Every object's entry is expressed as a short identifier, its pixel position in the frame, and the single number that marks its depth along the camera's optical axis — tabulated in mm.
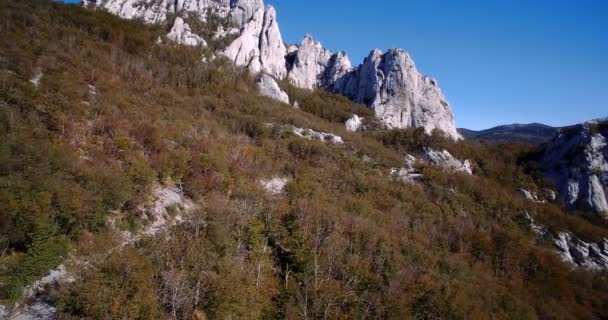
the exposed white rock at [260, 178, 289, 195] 46906
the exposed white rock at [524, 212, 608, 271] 58875
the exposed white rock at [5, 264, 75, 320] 17484
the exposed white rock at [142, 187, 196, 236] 29062
